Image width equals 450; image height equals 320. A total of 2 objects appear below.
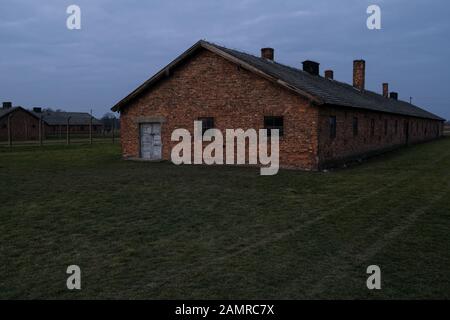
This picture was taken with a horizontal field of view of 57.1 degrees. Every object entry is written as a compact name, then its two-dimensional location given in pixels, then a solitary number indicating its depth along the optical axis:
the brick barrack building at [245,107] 17.06
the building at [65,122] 60.75
